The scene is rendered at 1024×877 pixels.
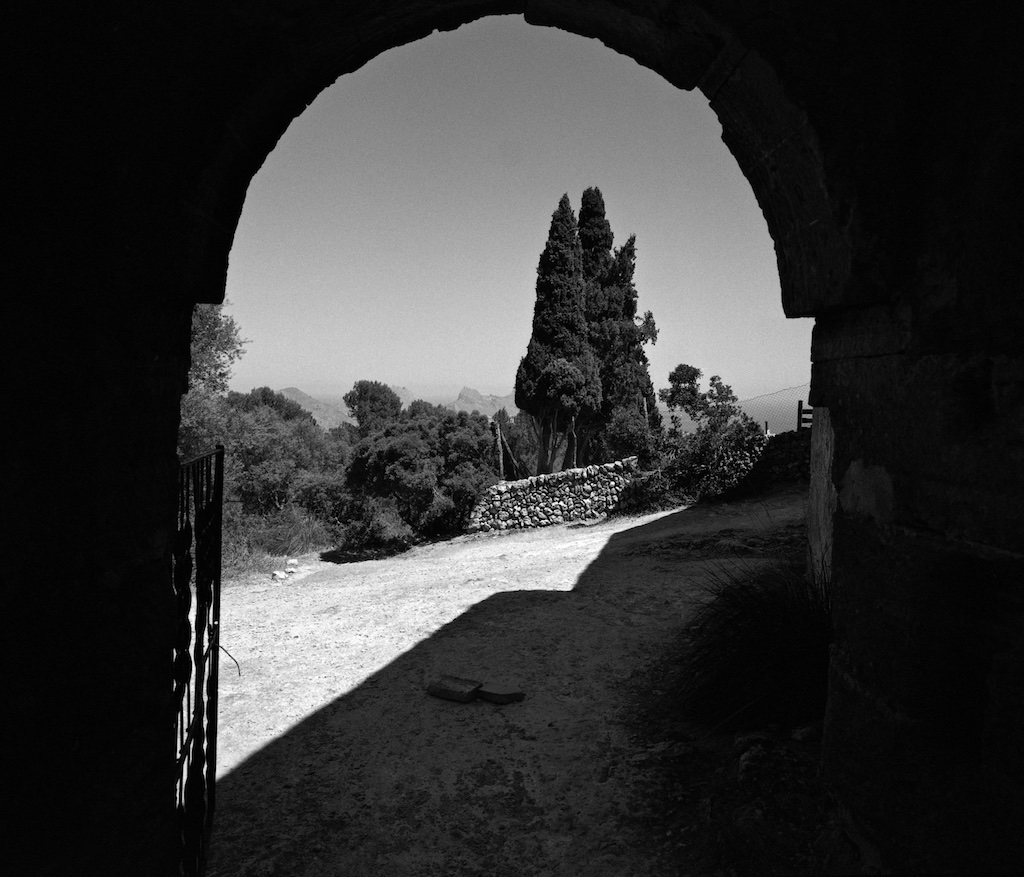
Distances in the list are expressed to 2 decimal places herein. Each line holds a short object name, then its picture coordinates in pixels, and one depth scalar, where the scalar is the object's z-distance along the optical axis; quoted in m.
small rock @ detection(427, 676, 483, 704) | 4.97
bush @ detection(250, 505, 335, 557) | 15.15
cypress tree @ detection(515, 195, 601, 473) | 20.98
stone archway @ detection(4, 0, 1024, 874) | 1.64
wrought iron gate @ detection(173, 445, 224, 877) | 2.35
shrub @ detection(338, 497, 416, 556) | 16.44
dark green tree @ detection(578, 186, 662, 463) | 23.14
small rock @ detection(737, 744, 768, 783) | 3.16
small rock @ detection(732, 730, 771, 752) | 3.45
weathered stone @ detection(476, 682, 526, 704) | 4.95
